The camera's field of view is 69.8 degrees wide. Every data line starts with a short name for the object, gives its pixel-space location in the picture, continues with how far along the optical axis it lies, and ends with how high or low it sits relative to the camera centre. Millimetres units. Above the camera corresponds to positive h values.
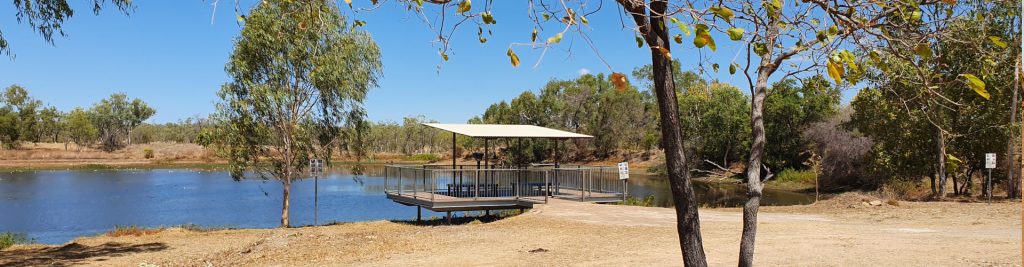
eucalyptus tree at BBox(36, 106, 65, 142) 89312 +3020
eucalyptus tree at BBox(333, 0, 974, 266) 4348 +502
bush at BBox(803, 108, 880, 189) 36625 -219
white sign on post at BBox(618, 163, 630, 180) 19172 -541
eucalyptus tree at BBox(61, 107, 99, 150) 88438 +2281
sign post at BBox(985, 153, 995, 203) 19547 -216
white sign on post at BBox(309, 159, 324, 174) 19797 -473
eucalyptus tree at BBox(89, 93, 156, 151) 97219 +4038
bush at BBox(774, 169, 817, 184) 42197 -1469
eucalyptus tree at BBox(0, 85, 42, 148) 76062 +3014
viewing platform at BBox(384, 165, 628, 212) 18766 -1019
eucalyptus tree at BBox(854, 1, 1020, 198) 20592 +1199
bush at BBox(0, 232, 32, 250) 14622 -1959
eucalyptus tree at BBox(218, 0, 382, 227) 20047 +1660
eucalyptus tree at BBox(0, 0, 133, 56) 10950 +2047
